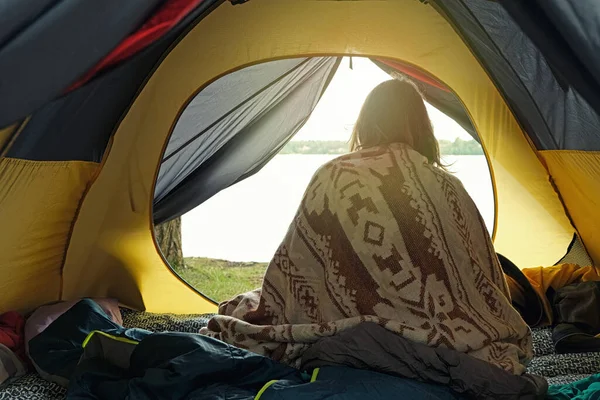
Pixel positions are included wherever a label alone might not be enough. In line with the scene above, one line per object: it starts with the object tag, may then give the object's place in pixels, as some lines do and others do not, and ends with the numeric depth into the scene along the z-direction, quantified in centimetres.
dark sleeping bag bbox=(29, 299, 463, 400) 133
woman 148
